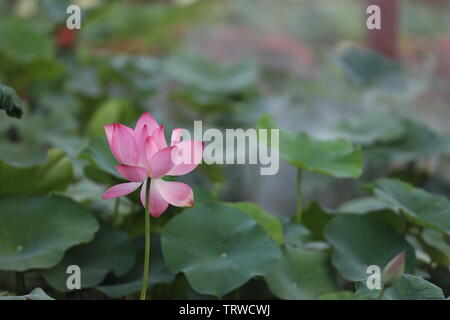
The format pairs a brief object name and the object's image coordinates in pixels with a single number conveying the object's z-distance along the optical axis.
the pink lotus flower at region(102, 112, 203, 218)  2.89
